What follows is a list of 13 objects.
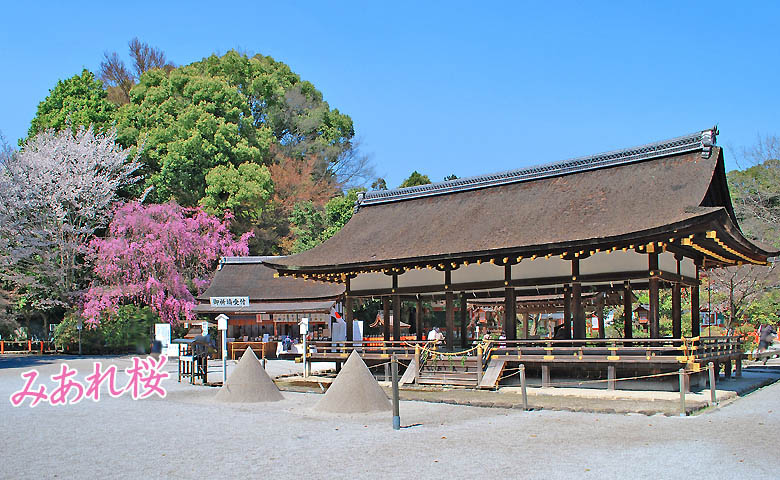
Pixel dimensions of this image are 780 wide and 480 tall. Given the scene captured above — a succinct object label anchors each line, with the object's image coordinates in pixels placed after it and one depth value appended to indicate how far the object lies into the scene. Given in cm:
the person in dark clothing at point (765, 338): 2725
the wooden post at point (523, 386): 1413
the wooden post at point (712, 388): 1452
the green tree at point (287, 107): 5184
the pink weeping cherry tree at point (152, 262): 3628
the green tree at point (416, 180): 5028
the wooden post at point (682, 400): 1304
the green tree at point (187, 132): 4388
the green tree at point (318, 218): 4194
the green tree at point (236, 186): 4338
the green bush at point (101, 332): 3497
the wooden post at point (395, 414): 1154
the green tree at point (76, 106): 4531
